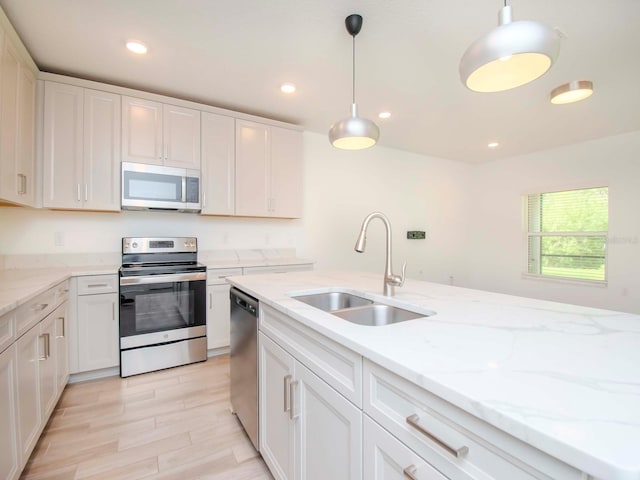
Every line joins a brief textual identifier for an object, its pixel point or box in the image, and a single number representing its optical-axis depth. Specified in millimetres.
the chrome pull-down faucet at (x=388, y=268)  1521
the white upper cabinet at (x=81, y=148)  2459
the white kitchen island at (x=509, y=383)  475
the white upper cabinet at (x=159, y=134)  2725
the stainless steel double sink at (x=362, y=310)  1404
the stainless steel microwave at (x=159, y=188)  2715
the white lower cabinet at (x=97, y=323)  2447
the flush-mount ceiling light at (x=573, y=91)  2562
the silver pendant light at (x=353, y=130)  1812
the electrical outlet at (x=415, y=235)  4952
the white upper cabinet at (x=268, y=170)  3268
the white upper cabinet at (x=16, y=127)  1887
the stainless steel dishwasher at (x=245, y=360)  1661
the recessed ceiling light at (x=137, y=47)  2127
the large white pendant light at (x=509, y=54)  987
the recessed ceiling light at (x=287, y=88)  2750
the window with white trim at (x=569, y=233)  4340
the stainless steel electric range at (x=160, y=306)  2570
